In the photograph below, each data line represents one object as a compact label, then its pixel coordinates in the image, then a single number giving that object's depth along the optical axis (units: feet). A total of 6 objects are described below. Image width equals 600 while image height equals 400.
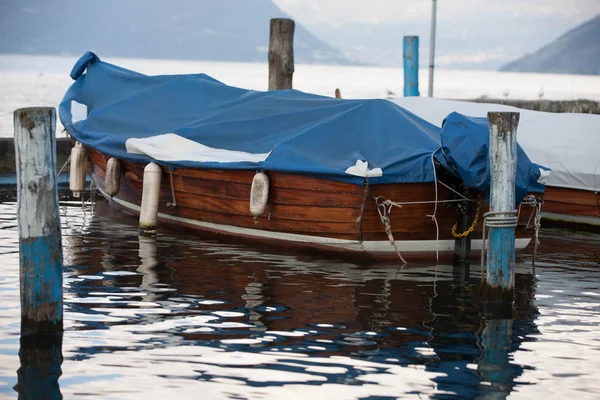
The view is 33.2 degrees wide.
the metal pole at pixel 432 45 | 79.41
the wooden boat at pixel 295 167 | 36.76
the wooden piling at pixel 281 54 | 58.95
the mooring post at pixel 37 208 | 25.54
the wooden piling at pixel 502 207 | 30.12
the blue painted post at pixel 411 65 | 75.41
